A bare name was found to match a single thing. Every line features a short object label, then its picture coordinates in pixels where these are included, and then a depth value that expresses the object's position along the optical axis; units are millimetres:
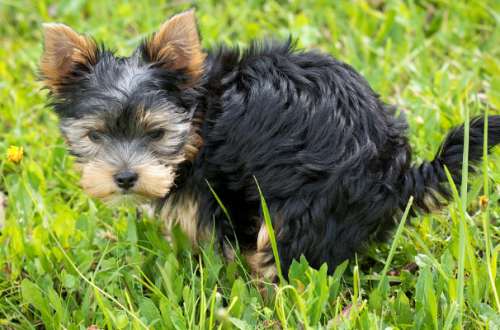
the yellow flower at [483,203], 2127
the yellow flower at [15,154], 2646
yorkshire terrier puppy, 2834
